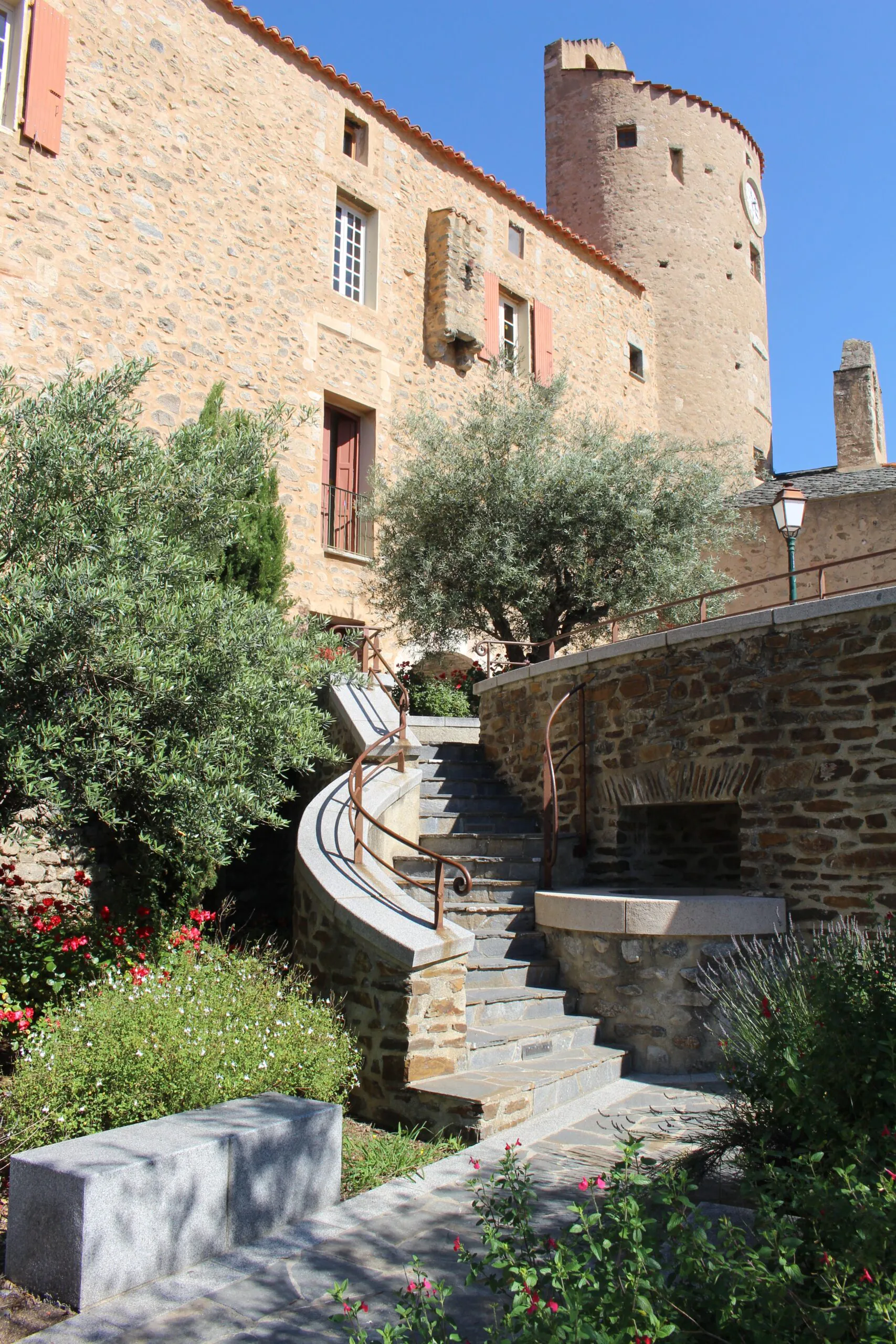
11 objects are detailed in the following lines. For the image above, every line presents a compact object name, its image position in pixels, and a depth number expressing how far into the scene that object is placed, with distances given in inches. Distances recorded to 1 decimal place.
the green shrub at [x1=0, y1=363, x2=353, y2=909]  190.7
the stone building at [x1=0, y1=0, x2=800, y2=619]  450.6
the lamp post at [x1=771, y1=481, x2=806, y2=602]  355.6
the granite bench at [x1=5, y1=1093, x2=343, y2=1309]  130.3
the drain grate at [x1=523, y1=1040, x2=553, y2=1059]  236.5
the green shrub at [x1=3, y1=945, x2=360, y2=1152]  168.4
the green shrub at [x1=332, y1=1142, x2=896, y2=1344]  87.8
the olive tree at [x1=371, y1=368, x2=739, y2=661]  483.8
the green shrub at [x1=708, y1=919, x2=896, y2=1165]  133.3
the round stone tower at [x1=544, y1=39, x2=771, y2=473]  872.9
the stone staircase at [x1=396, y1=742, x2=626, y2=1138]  207.0
